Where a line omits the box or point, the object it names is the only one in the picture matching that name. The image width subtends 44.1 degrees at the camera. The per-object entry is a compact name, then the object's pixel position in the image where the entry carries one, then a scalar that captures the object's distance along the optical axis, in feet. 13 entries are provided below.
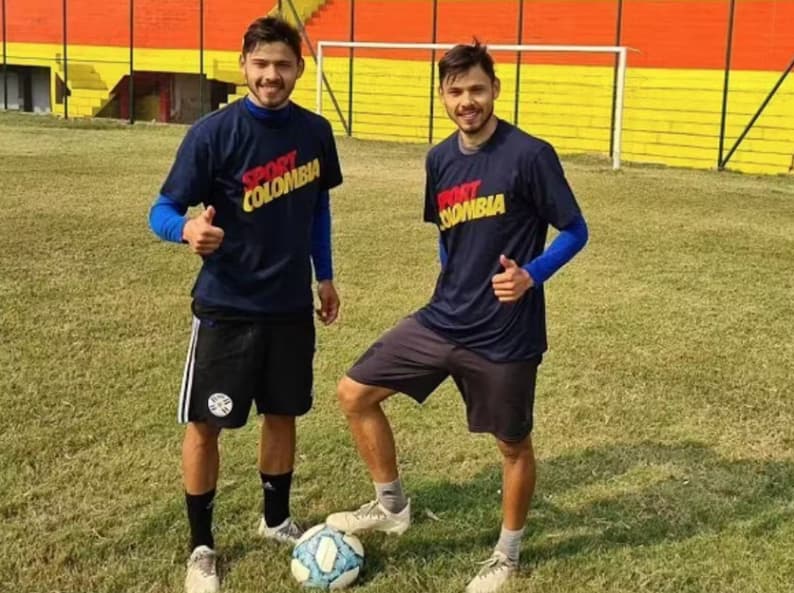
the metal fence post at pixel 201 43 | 89.35
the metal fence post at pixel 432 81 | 71.99
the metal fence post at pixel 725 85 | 61.17
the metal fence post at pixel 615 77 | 67.41
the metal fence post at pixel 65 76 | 96.28
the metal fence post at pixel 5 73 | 103.60
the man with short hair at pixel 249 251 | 9.62
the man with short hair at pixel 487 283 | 9.41
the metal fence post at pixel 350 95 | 76.74
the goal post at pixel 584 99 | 67.87
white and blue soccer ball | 9.78
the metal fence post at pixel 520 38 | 70.43
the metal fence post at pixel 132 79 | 87.57
